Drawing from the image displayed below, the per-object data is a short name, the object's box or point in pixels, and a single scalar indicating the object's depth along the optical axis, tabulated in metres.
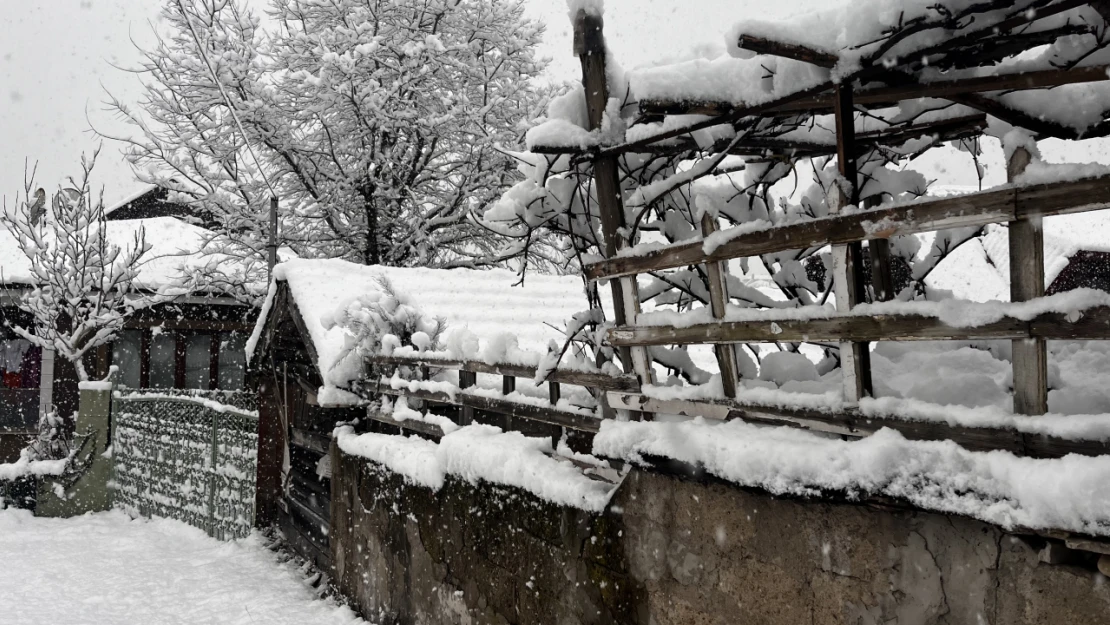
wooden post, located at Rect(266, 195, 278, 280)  13.26
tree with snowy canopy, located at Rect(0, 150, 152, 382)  13.72
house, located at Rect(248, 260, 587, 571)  6.55
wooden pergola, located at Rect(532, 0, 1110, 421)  1.92
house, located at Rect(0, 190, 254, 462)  15.20
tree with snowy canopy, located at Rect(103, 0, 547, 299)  14.77
